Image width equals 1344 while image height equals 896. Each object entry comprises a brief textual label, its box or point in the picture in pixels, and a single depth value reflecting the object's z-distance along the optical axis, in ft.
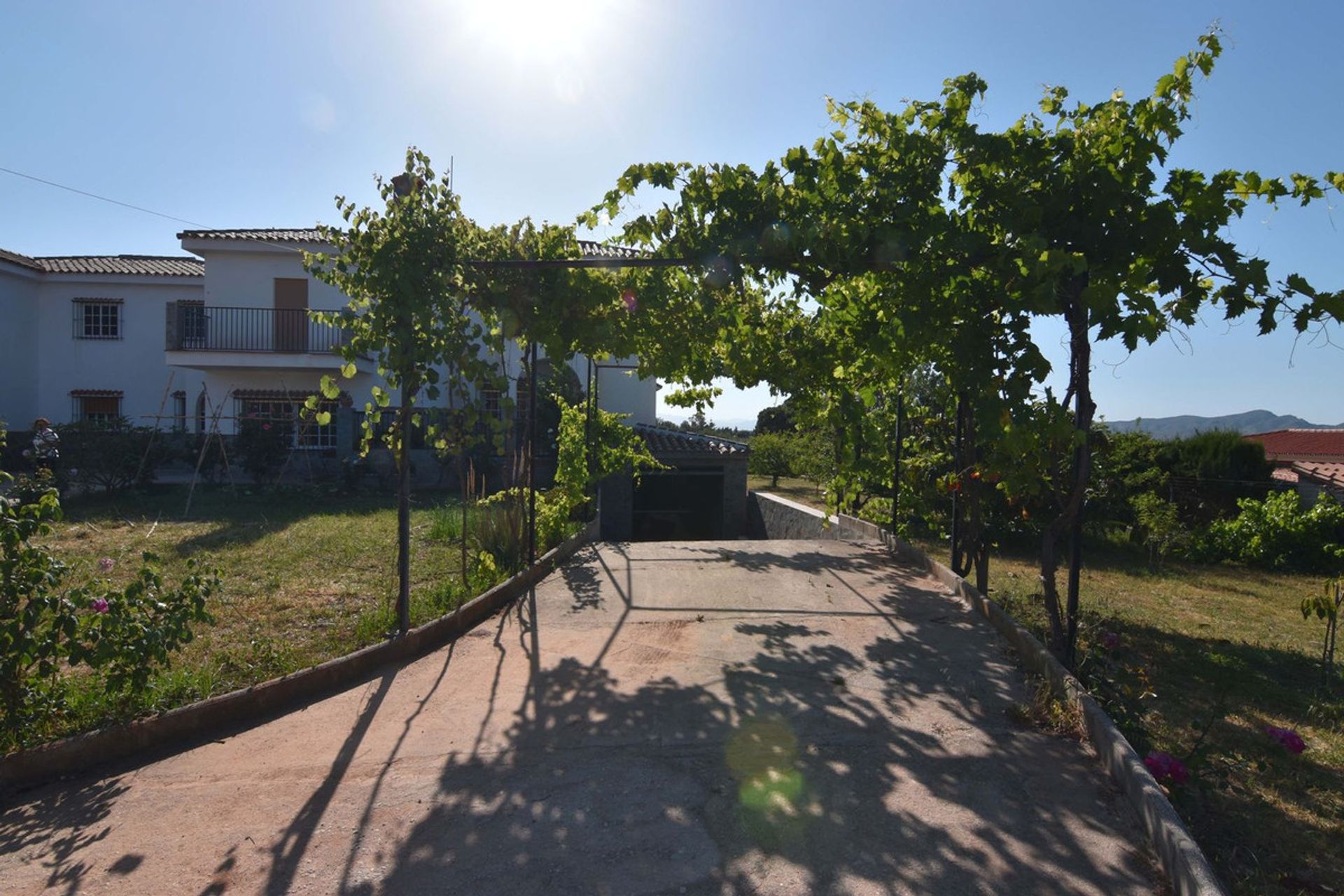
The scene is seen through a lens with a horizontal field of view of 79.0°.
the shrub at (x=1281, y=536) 35.86
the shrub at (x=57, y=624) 12.53
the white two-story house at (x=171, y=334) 71.61
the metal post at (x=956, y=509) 25.89
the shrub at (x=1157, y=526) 37.91
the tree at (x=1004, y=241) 14.11
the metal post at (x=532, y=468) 25.91
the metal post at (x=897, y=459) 32.46
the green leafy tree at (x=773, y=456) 79.05
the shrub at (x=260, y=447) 56.08
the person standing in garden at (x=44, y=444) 44.88
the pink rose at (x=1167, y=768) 11.24
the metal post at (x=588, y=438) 38.65
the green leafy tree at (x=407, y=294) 17.81
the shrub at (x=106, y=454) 50.01
